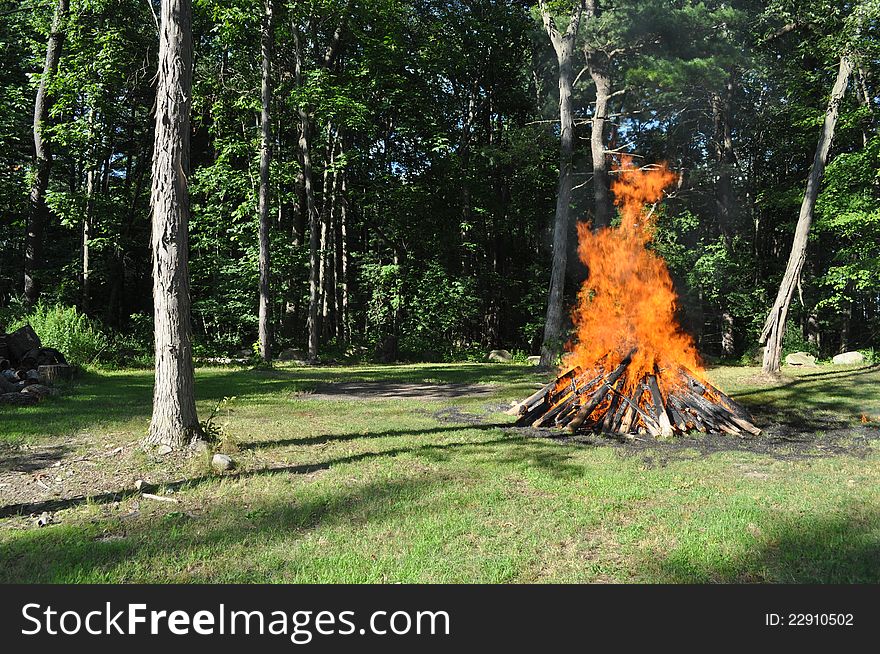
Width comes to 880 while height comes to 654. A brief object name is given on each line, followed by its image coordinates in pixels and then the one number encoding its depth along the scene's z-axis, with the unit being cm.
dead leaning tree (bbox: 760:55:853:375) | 1360
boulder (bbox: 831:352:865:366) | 1922
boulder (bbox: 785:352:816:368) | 1962
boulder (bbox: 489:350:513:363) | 2231
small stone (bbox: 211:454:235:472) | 577
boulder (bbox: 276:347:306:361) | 2041
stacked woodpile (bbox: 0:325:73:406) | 969
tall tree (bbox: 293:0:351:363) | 1994
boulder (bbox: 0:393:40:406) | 938
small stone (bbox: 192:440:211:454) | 611
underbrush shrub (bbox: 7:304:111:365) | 1412
